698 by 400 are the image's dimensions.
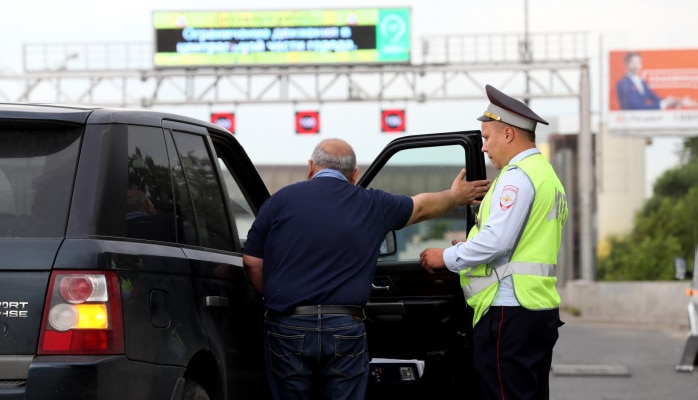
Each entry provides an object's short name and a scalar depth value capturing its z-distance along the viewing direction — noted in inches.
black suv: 318.7
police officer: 394.0
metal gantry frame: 2317.2
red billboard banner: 2697.0
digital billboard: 2347.2
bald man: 405.0
